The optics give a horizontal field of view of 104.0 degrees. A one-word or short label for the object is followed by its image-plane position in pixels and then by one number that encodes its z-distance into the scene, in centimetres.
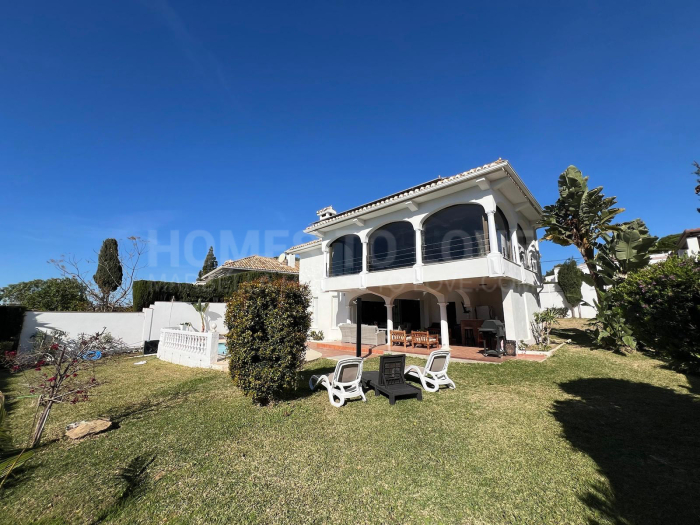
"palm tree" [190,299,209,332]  2075
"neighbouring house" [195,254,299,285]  2881
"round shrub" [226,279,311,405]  634
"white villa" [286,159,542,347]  1183
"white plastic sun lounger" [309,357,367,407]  657
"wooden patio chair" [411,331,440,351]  1351
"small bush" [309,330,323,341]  1872
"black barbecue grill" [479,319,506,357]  1148
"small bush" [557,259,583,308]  2613
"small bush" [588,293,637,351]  1145
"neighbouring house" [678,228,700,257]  2154
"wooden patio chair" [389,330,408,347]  1476
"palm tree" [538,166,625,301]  1348
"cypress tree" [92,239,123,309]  2494
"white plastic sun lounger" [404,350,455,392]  756
